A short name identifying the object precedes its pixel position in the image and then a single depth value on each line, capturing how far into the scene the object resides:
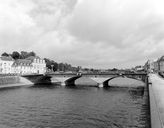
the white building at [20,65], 109.56
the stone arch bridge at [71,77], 75.81
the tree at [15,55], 143.25
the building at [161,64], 137.75
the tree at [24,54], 154.10
